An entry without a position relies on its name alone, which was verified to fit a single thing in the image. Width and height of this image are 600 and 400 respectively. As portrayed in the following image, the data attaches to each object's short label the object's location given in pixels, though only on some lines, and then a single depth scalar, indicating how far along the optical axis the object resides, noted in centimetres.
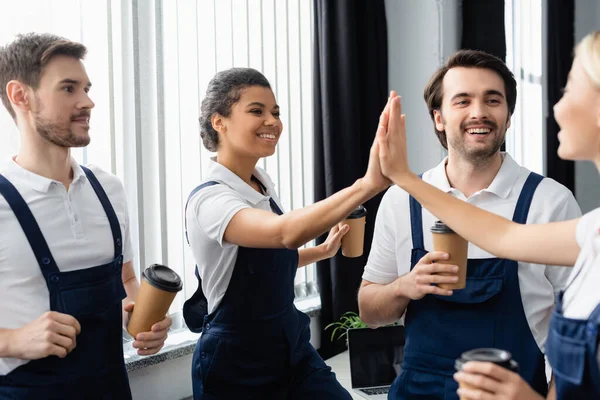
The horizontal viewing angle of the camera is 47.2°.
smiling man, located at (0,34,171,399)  170
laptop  277
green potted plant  346
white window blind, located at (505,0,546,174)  438
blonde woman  115
